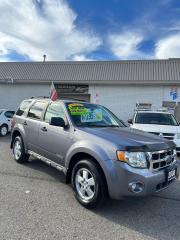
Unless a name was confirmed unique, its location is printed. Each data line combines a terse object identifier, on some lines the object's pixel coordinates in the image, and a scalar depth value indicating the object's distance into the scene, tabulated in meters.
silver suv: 2.66
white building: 11.94
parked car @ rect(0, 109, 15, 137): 9.23
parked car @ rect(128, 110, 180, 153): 6.19
